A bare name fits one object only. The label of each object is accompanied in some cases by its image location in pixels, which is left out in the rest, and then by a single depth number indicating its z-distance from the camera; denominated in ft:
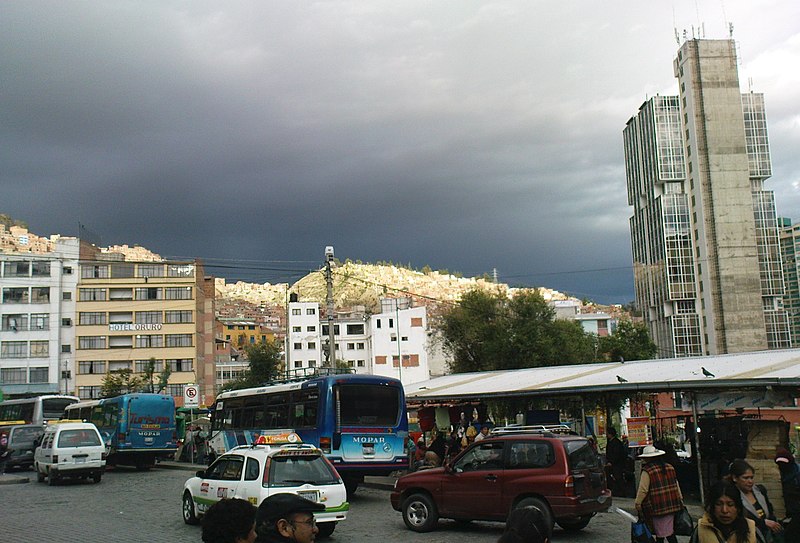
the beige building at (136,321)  271.28
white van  81.51
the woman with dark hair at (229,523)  13.15
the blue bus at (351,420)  65.26
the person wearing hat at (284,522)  13.57
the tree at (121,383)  233.76
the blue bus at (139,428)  102.53
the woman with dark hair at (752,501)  22.63
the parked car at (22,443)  105.70
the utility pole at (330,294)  109.09
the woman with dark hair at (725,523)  18.45
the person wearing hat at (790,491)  24.22
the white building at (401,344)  358.02
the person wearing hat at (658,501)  28.22
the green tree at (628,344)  248.32
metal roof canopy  54.80
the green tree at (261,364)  295.69
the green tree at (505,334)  196.44
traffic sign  103.09
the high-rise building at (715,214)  331.98
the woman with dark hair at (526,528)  12.17
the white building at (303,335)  382.22
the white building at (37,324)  261.03
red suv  41.05
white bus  135.44
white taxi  42.14
